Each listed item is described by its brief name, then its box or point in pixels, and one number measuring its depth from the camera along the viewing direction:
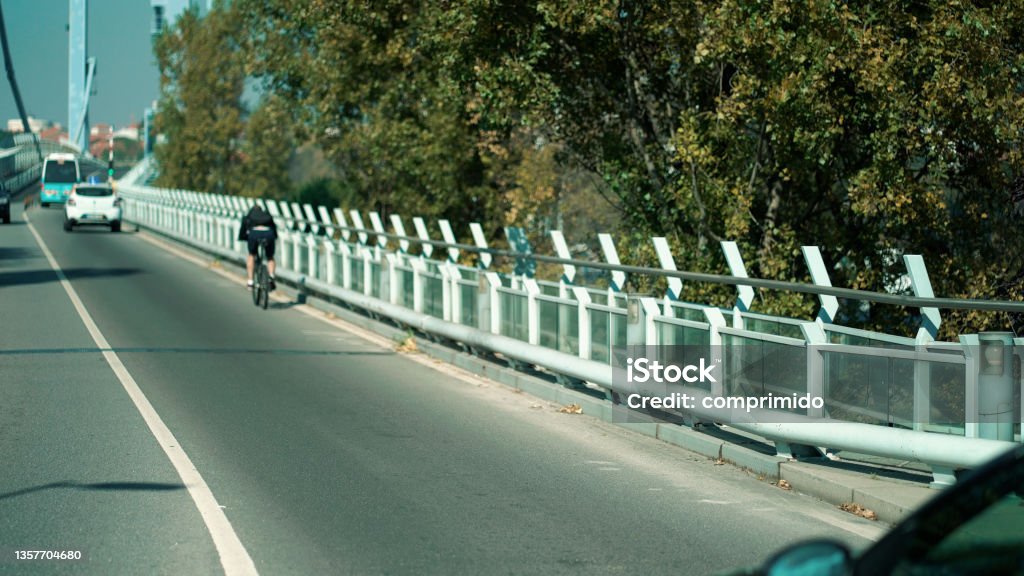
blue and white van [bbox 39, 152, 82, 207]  76.19
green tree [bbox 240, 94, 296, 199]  59.16
